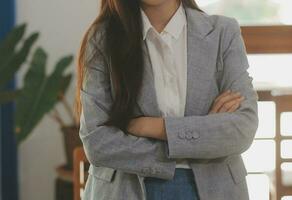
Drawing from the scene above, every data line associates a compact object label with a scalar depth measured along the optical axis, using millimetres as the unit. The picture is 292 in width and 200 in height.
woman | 2132
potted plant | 4419
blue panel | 5098
